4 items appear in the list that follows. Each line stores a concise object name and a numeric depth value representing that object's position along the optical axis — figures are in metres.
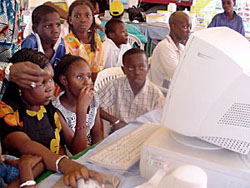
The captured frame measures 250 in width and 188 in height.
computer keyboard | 0.90
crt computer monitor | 0.77
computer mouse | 0.79
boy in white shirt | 2.55
